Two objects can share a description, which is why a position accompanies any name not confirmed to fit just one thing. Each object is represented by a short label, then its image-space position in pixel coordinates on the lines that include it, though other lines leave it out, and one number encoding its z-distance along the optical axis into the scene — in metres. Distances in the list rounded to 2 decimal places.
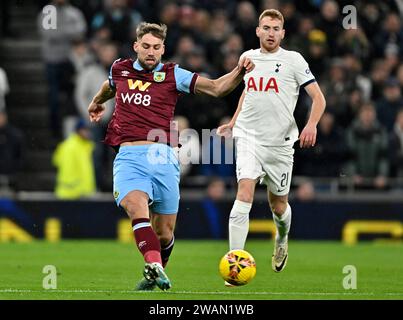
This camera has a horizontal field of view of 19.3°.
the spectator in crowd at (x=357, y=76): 21.33
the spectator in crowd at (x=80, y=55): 21.39
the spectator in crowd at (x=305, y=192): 19.81
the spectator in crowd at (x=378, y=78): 22.02
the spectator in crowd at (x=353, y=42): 21.67
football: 11.41
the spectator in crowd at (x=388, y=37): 22.64
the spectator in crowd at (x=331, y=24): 21.78
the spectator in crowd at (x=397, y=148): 20.62
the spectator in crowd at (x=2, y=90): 20.84
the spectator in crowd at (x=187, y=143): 19.31
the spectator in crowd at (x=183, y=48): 20.62
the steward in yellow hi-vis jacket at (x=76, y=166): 20.44
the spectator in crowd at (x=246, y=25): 21.25
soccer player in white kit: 12.38
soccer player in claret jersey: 11.13
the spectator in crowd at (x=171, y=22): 21.61
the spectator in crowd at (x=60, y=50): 21.45
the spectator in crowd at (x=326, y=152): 20.17
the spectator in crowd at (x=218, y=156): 19.22
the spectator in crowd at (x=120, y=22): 21.84
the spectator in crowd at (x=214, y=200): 19.73
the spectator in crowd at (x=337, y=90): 20.72
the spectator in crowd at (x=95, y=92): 20.80
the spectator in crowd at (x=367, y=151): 20.31
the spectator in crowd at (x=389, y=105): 21.19
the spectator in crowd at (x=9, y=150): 20.52
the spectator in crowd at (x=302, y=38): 21.02
